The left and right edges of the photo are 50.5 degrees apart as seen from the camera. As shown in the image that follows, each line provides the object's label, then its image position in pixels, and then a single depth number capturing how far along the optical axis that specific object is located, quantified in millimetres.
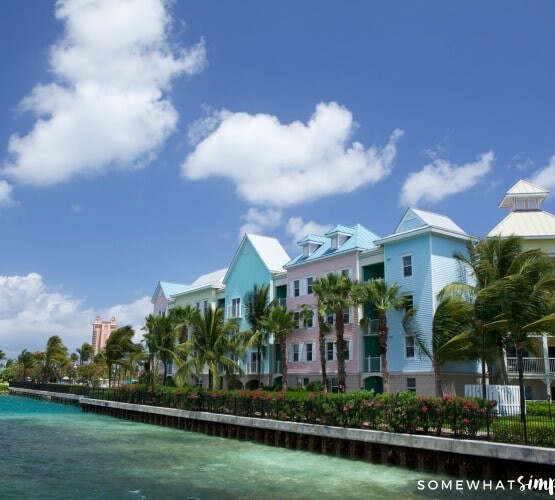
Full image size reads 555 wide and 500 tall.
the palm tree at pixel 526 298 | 23969
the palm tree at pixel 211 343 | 45469
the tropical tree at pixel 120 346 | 68625
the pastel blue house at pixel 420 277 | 35906
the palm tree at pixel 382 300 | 35312
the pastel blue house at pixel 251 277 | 50156
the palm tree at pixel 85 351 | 132500
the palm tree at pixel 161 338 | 54625
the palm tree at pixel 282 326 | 43219
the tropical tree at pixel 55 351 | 98375
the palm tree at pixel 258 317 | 46750
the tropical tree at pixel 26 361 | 115312
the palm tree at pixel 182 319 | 57344
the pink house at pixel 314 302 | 41656
